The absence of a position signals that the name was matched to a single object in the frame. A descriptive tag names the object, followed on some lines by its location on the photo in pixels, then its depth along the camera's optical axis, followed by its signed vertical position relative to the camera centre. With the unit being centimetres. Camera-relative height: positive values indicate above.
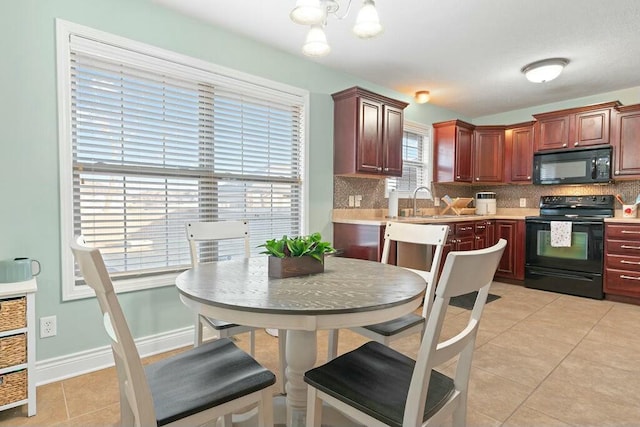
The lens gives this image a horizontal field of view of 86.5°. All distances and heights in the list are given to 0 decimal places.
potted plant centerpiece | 145 -22
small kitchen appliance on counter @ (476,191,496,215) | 514 +6
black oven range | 385 -44
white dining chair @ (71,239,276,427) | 88 -58
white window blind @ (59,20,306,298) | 219 +38
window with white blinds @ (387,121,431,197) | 451 +65
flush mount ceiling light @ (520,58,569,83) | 328 +136
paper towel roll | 399 +5
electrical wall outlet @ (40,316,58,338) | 203 -74
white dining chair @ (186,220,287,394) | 168 -24
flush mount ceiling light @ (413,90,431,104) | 425 +141
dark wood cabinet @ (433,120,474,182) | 469 +80
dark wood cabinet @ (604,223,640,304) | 361 -55
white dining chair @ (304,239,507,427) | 90 -58
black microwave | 402 +53
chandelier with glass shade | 156 +89
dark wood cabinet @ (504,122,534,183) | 471 +79
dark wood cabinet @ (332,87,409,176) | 341 +77
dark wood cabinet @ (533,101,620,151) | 400 +101
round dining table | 104 -31
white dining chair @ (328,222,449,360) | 160 -44
